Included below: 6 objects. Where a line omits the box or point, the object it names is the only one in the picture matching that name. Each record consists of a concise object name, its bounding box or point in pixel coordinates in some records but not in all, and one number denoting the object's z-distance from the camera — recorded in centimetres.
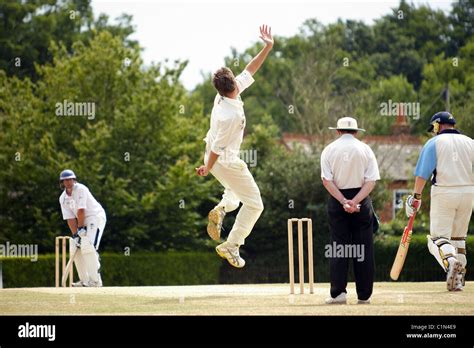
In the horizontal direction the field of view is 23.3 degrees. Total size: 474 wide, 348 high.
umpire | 1368
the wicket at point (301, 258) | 1456
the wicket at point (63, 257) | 2017
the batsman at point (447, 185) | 1514
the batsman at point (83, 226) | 2044
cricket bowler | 1439
